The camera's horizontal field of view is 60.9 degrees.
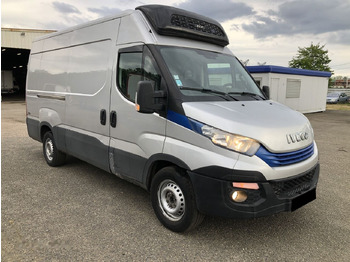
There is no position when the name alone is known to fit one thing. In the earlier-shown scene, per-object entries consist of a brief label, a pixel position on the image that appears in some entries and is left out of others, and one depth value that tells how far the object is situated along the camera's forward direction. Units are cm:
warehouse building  2375
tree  3450
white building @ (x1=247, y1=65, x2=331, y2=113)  1638
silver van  291
